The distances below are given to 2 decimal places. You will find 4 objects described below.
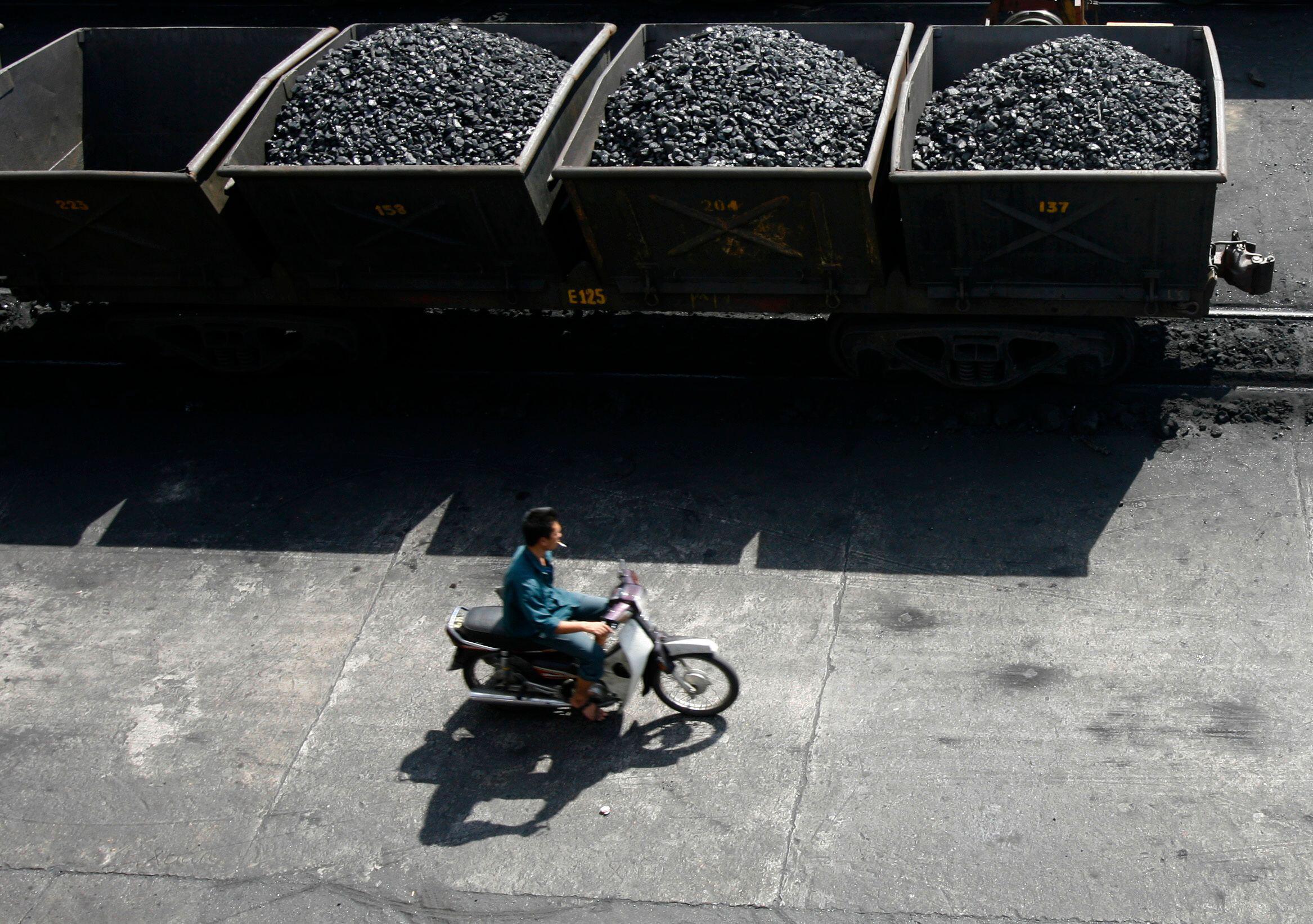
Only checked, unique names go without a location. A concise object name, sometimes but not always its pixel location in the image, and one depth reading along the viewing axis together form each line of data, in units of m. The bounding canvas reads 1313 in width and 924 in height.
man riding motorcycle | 6.20
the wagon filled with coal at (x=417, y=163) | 8.25
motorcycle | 6.62
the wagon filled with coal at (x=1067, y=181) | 7.67
